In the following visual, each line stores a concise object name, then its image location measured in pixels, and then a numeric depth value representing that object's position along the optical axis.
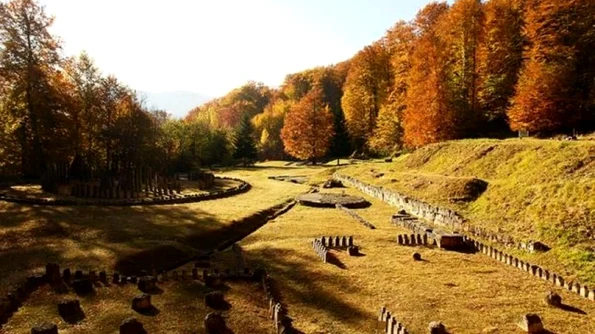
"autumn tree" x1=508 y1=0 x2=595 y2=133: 36.94
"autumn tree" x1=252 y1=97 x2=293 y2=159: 96.50
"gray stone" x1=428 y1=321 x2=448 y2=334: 12.62
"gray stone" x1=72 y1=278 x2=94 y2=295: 15.45
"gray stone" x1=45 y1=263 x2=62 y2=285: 16.14
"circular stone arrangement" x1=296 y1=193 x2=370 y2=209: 35.91
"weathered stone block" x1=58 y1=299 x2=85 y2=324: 13.24
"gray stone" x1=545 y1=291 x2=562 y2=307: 14.98
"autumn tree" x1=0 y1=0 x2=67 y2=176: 35.50
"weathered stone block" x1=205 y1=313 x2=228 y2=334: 12.61
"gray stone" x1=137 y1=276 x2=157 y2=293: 15.70
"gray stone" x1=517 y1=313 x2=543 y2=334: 12.95
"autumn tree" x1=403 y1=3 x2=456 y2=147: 47.50
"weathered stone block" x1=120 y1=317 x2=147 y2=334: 12.02
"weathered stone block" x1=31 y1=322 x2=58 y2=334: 11.34
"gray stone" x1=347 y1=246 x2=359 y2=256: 21.23
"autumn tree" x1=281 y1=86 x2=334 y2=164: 71.38
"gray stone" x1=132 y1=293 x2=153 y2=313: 13.96
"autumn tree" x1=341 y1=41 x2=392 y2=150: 71.12
